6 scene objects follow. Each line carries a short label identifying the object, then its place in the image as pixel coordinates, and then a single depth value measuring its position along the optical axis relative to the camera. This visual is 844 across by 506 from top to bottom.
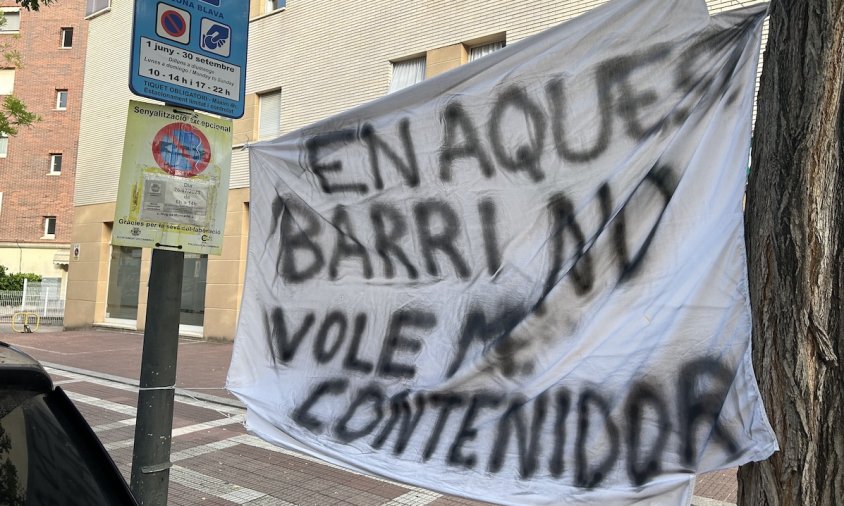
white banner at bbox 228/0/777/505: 2.06
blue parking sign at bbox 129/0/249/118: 2.92
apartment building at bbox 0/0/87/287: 32.34
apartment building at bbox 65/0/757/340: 12.16
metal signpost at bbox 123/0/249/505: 2.91
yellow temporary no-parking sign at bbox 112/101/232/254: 2.93
